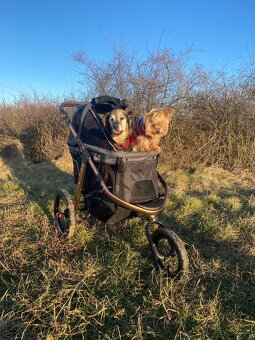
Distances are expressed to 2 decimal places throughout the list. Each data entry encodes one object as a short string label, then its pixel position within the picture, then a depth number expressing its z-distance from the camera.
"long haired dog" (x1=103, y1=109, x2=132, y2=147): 3.44
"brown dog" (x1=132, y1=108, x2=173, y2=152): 3.44
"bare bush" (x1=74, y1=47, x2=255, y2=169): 6.79
